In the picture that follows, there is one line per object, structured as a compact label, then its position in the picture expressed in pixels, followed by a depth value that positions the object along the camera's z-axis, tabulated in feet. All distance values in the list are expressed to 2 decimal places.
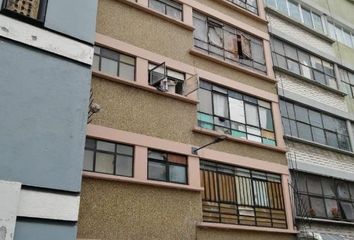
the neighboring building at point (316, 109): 47.80
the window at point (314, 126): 51.01
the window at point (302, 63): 54.89
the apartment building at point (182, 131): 32.60
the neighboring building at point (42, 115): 22.15
